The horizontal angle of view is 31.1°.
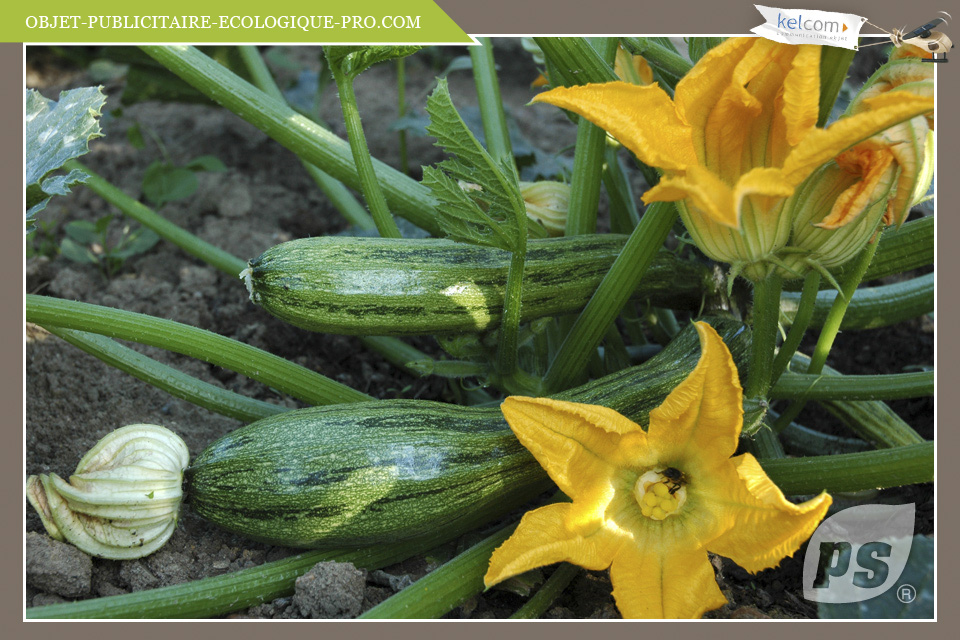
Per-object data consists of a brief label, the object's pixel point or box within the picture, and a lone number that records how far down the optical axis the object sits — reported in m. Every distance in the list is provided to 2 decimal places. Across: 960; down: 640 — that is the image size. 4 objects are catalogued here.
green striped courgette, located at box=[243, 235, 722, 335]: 0.74
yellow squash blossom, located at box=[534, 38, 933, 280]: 0.63
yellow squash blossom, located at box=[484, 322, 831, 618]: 0.67
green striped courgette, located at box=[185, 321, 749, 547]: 0.71
